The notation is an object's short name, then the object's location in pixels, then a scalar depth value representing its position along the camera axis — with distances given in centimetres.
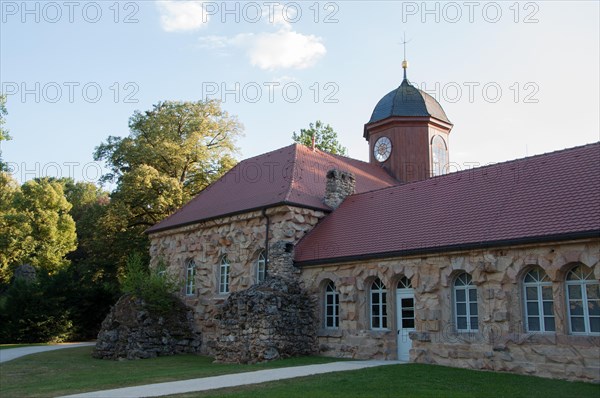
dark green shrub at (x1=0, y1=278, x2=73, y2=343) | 2808
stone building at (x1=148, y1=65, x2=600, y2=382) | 1262
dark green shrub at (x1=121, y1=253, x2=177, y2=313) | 2119
